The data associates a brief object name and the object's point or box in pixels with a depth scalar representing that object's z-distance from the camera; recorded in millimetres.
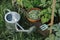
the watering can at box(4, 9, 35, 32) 1749
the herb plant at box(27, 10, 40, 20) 1730
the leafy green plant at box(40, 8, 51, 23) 1642
